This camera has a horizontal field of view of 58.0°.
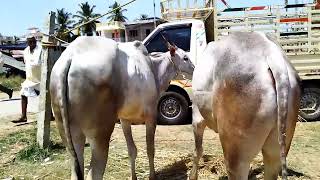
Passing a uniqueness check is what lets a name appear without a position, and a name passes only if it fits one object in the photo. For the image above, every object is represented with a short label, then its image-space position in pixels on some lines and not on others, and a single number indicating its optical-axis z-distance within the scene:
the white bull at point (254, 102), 2.06
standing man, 6.09
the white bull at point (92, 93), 2.80
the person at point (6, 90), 8.59
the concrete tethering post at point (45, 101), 4.59
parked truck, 5.90
